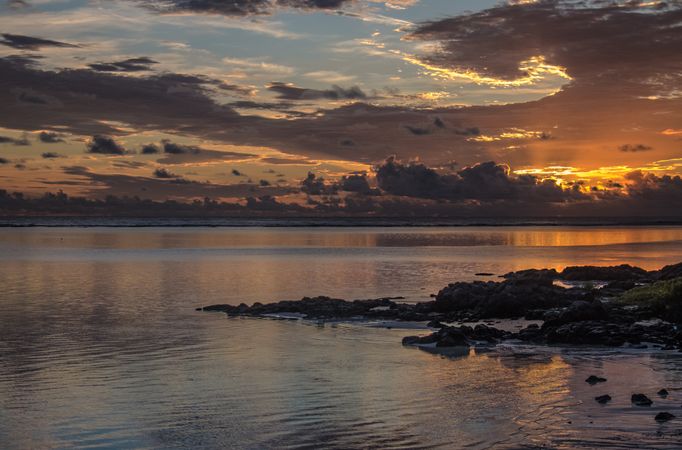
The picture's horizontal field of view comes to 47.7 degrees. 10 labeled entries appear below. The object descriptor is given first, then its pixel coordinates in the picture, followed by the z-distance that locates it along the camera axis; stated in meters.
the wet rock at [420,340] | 29.13
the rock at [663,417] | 17.47
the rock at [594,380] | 21.88
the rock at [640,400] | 19.07
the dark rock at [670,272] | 46.38
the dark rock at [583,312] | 31.41
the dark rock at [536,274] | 56.66
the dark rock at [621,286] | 46.25
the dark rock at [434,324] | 33.85
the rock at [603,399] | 19.42
